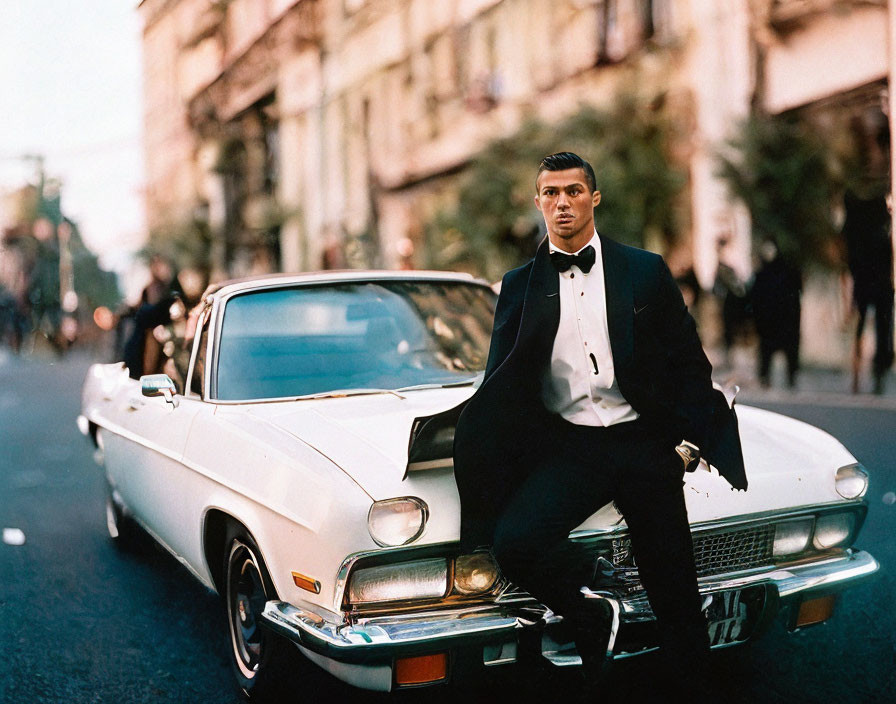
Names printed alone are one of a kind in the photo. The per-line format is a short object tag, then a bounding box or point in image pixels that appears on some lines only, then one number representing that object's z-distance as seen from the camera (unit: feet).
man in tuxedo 9.96
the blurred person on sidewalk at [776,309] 40.06
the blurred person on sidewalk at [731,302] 46.55
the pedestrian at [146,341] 19.19
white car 9.91
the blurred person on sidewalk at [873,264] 35.12
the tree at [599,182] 57.67
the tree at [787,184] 47.11
